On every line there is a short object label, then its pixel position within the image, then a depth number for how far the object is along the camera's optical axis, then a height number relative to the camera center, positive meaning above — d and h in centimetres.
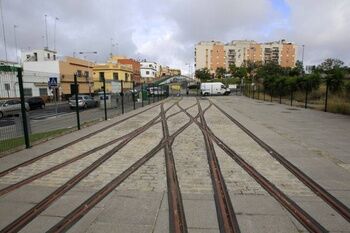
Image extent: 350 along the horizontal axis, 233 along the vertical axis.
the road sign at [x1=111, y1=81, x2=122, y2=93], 2131 -30
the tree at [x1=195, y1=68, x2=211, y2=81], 11651 +275
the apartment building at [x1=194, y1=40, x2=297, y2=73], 15212 +1448
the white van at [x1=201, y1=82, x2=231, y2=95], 5862 -139
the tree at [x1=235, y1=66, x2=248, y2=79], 10331 +324
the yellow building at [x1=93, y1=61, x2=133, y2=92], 7056 +297
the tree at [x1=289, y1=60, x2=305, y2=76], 8749 +502
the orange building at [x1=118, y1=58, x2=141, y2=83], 9746 +632
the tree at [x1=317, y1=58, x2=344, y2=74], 7078 +433
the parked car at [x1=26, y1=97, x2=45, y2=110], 1124 -82
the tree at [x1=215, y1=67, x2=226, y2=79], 12009 +352
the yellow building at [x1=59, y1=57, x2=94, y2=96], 5214 +321
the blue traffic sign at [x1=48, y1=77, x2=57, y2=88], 1491 +6
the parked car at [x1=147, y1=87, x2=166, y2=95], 3870 -115
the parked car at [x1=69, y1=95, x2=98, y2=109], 2987 -191
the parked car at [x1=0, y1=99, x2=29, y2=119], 890 -70
